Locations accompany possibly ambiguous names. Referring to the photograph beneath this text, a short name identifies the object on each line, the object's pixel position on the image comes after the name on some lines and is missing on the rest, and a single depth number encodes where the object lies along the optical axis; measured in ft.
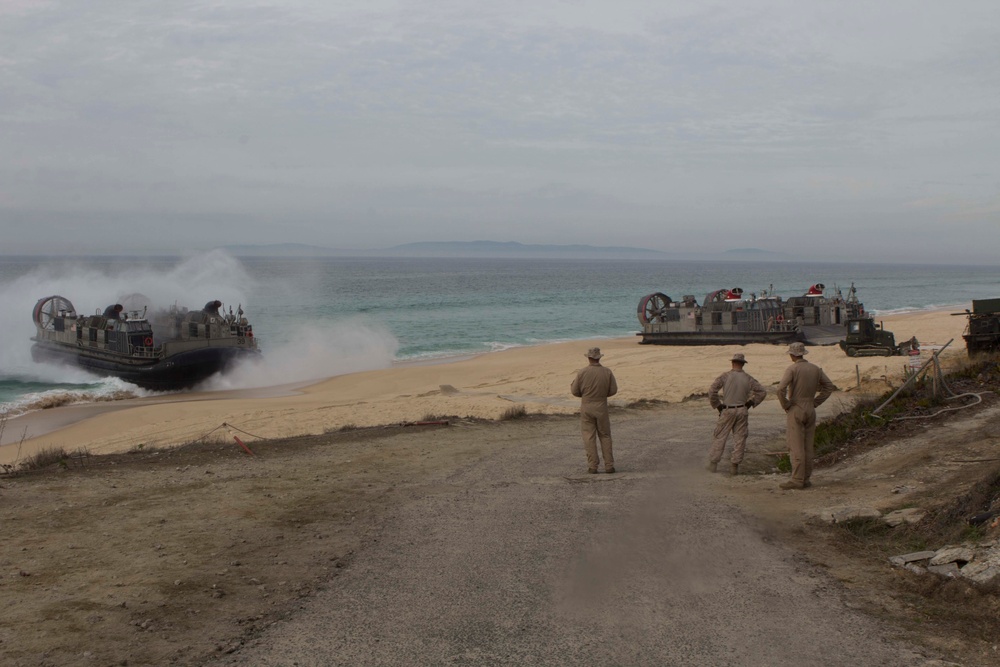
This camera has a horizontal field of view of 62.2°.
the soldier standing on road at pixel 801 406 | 31.76
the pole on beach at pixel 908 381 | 43.83
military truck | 69.41
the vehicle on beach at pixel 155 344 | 101.45
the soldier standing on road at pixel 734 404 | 35.12
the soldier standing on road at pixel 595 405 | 35.68
